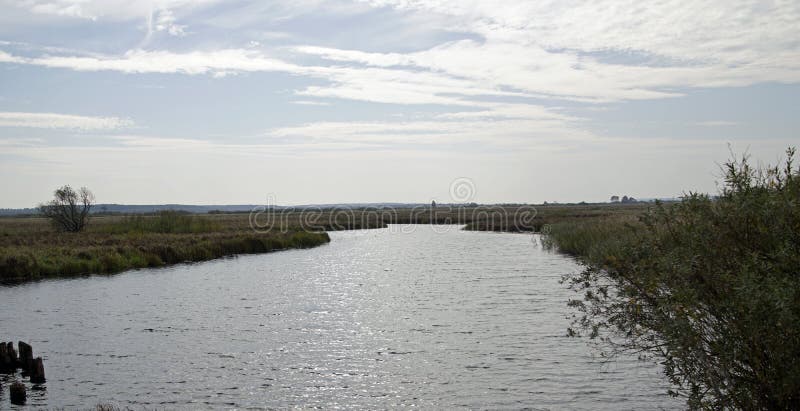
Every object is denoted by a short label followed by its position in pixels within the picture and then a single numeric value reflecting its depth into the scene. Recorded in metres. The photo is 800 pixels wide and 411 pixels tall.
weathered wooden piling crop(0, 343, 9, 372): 16.42
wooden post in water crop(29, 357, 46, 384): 15.34
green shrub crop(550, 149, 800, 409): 7.80
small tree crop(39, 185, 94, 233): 64.19
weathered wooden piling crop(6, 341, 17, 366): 16.55
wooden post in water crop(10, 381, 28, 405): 13.56
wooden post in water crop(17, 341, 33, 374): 15.89
